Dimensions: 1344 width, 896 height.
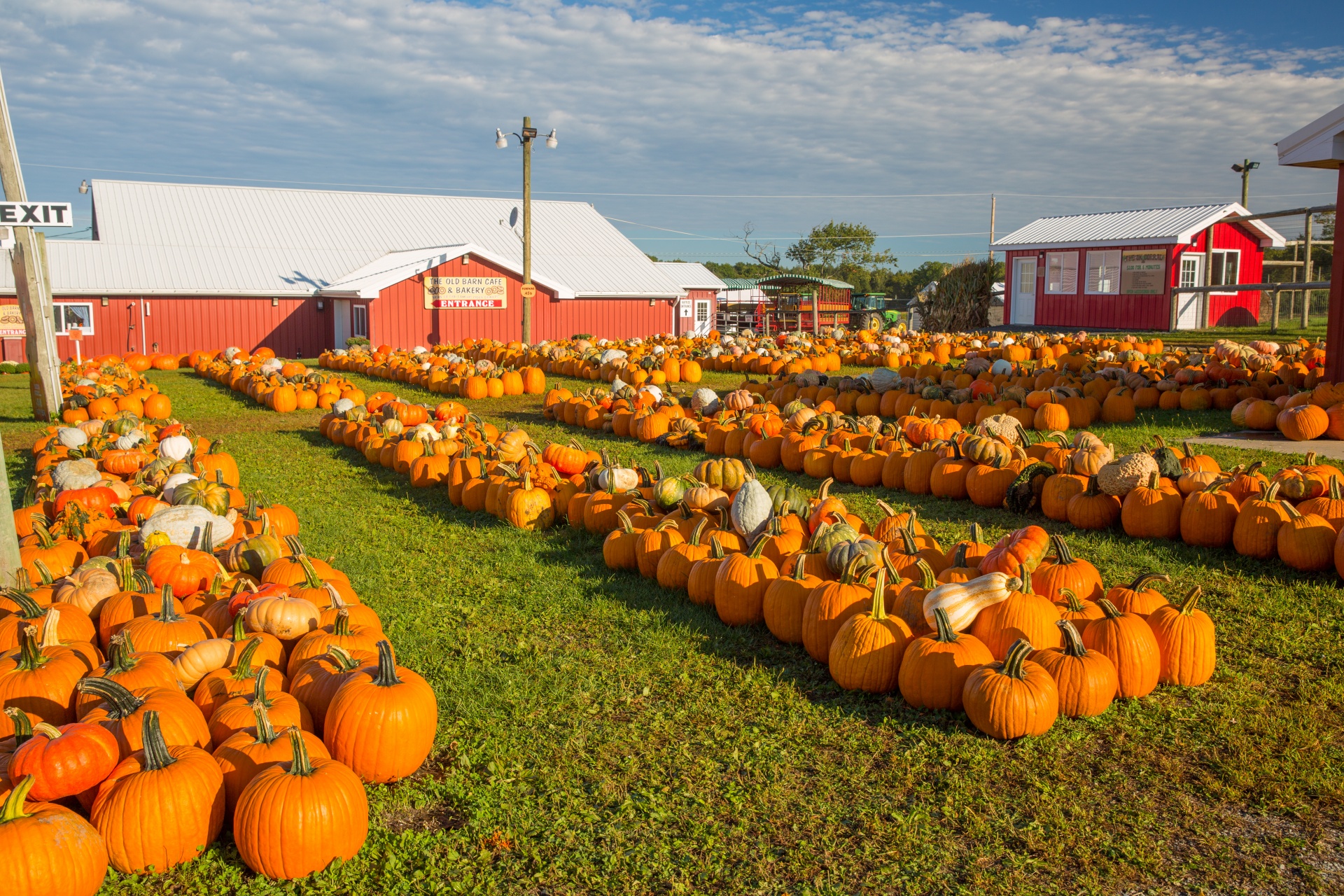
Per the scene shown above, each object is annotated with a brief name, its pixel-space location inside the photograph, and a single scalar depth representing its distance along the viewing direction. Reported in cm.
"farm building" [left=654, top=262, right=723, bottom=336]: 4419
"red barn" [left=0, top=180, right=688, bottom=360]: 2969
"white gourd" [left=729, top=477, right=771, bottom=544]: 602
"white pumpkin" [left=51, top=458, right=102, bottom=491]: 758
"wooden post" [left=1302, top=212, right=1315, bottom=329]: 2083
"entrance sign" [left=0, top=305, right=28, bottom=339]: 1723
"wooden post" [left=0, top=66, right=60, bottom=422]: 1385
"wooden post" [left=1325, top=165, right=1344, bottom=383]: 1062
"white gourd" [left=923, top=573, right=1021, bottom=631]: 434
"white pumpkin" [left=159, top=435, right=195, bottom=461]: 891
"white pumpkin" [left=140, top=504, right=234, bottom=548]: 584
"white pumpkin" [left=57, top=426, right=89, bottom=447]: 966
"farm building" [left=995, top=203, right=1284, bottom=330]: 2886
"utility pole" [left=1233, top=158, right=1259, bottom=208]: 4428
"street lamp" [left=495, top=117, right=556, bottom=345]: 2669
